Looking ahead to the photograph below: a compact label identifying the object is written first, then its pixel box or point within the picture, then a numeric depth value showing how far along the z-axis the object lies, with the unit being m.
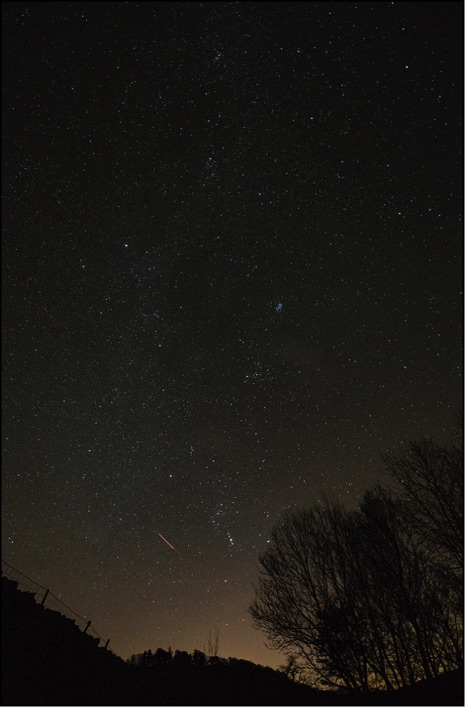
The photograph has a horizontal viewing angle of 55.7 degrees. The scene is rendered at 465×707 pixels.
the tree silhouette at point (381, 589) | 17.52
